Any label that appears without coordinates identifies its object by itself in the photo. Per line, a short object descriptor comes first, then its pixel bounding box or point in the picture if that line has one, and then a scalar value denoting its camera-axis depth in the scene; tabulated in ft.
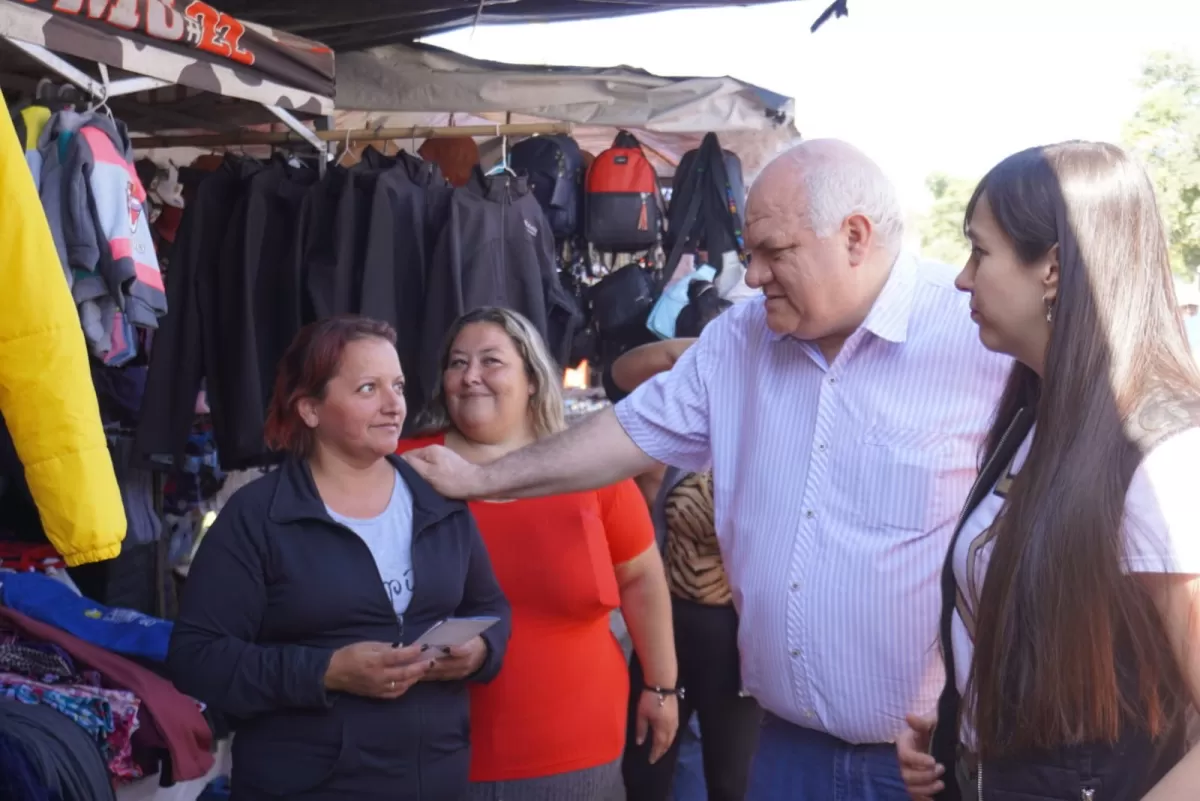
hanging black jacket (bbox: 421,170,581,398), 15.62
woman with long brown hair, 4.74
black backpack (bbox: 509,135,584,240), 19.60
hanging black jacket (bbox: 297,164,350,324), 15.11
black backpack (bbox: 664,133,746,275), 21.07
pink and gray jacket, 10.76
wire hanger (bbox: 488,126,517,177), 17.01
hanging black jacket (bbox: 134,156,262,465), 15.05
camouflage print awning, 10.35
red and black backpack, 20.22
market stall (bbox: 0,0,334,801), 7.19
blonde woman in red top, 9.53
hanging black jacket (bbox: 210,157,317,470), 14.84
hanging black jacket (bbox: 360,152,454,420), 15.25
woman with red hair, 8.04
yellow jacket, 7.11
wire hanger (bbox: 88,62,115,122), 11.36
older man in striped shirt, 7.13
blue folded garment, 11.86
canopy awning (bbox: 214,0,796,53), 17.88
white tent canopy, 19.21
